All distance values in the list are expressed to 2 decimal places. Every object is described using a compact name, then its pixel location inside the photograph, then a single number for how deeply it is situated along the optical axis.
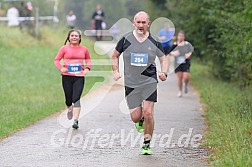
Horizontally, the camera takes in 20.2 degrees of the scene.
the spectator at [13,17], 34.06
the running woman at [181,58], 20.56
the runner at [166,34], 24.92
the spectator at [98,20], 39.11
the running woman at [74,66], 13.26
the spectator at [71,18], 40.56
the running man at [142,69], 10.19
